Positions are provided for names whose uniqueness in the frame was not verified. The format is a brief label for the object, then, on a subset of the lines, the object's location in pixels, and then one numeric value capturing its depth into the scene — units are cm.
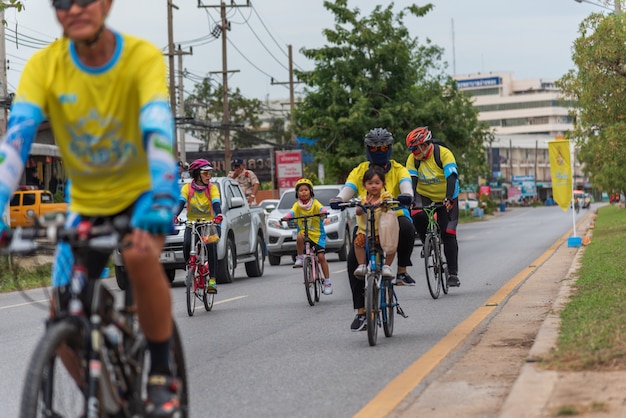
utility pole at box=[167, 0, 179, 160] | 4625
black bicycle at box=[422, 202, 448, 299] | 1408
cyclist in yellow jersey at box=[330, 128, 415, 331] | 1035
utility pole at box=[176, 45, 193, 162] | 4841
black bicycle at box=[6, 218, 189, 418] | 401
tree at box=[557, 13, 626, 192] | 3064
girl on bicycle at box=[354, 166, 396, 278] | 1007
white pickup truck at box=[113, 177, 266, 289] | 1867
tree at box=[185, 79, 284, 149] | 10075
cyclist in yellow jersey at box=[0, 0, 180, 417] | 426
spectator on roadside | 2542
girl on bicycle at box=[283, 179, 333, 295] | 1492
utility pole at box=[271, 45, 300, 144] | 6675
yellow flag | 2684
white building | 16038
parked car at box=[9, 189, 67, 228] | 4191
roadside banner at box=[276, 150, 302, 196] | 4362
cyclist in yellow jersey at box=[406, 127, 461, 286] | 1365
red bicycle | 1353
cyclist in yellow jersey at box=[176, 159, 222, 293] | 1396
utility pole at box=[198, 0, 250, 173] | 5108
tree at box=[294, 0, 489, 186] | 4734
